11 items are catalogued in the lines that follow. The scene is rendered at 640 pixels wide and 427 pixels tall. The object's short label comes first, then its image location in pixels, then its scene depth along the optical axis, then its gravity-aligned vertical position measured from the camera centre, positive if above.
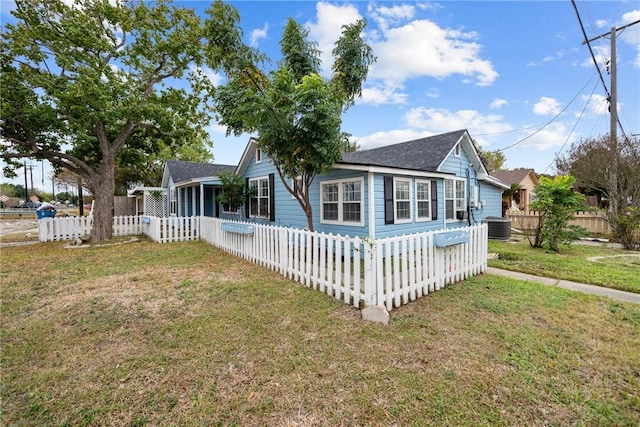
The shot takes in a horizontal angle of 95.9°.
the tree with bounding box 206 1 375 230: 6.30 +2.65
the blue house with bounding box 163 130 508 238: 7.84 +0.56
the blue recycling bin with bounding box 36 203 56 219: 14.65 +0.15
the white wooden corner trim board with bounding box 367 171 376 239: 7.38 +0.12
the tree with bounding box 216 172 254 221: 11.82 +0.83
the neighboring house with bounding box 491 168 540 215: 24.69 +2.28
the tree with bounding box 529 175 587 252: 8.30 -0.03
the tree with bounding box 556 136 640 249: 9.03 +1.01
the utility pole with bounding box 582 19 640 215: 10.88 +3.33
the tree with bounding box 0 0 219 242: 9.17 +4.53
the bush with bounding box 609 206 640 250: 8.81 -0.75
